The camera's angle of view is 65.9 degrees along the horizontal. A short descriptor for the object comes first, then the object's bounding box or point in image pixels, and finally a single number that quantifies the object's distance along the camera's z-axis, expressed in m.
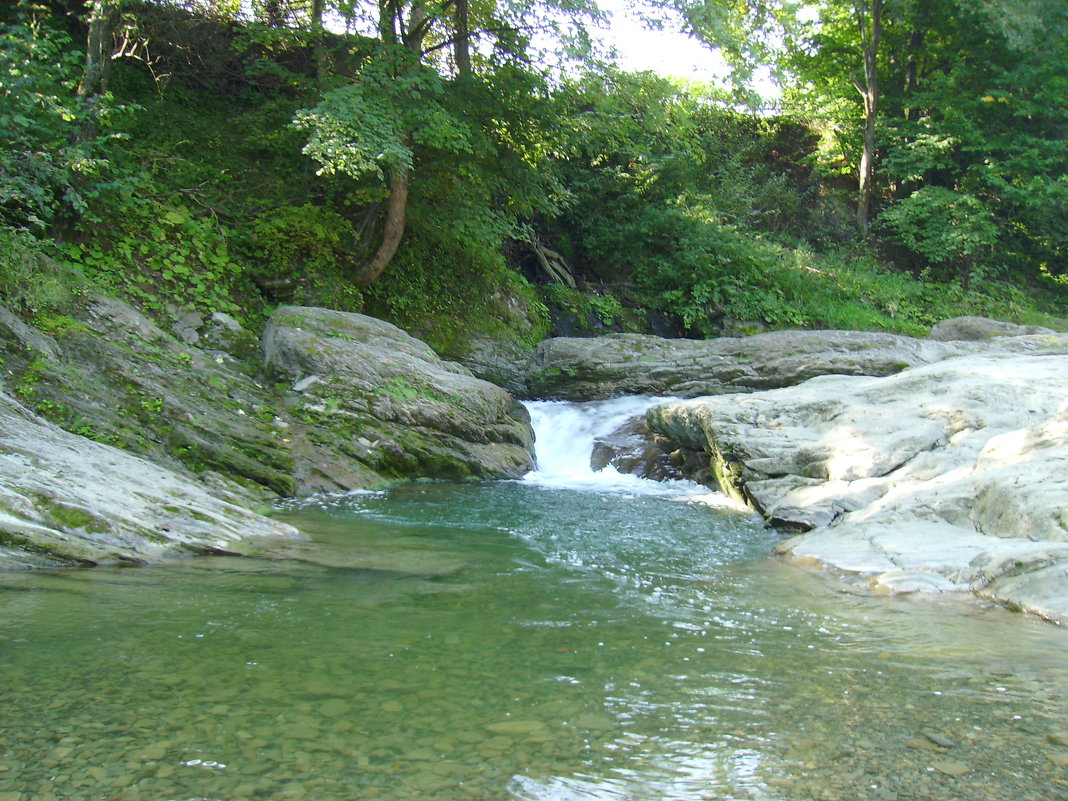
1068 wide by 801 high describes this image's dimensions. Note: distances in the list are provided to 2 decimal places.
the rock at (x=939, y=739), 2.57
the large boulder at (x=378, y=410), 9.41
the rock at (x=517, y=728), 2.64
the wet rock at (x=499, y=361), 14.53
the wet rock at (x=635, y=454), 10.79
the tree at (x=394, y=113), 11.54
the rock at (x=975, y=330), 16.08
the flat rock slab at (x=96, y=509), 4.70
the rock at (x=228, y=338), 11.16
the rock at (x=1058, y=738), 2.58
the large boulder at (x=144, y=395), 7.56
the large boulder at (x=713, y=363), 13.75
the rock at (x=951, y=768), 2.37
